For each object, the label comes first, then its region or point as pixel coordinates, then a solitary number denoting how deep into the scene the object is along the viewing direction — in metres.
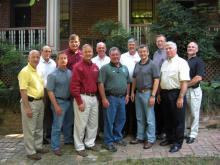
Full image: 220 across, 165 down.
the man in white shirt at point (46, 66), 6.02
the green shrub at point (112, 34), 8.85
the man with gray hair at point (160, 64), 6.27
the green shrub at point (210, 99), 7.65
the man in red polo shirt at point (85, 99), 5.73
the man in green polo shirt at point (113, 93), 5.94
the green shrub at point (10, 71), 8.15
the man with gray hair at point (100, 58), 6.15
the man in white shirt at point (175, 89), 5.84
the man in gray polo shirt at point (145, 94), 6.03
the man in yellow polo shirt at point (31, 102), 5.49
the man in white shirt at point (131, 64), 6.29
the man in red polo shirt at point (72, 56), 6.12
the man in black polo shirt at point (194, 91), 6.17
